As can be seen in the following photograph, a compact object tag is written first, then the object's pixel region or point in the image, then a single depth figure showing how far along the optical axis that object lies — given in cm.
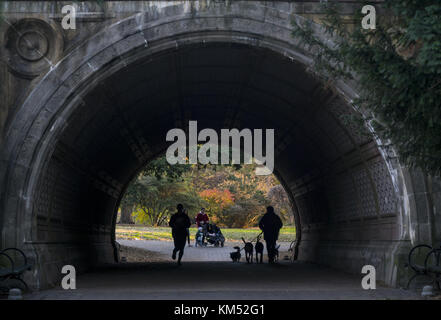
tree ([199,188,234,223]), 5094
